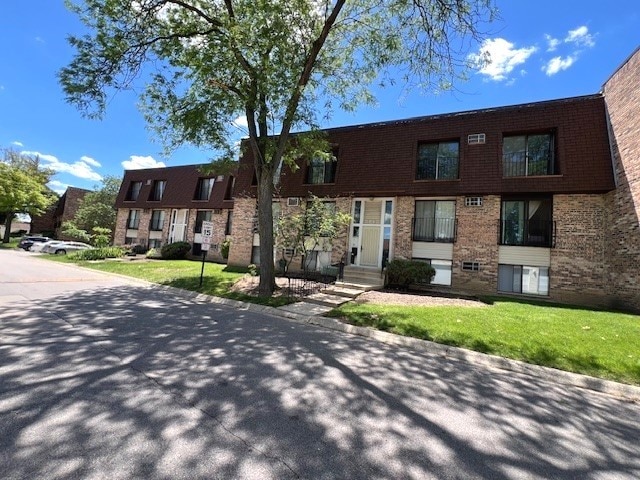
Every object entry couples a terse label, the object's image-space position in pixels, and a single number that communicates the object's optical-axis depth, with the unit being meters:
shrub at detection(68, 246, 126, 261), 22.38
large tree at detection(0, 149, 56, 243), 36.66
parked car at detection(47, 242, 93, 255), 28.67
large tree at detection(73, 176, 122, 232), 39.88
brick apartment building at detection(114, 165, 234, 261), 25.34
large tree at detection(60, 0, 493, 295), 10.20
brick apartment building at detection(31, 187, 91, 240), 43.84
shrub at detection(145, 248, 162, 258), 24.26
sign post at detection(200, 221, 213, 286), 12.49
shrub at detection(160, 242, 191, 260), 23.95
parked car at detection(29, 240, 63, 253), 29.34
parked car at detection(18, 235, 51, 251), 33.06
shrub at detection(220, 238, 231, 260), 22.06
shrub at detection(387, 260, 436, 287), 13.02
